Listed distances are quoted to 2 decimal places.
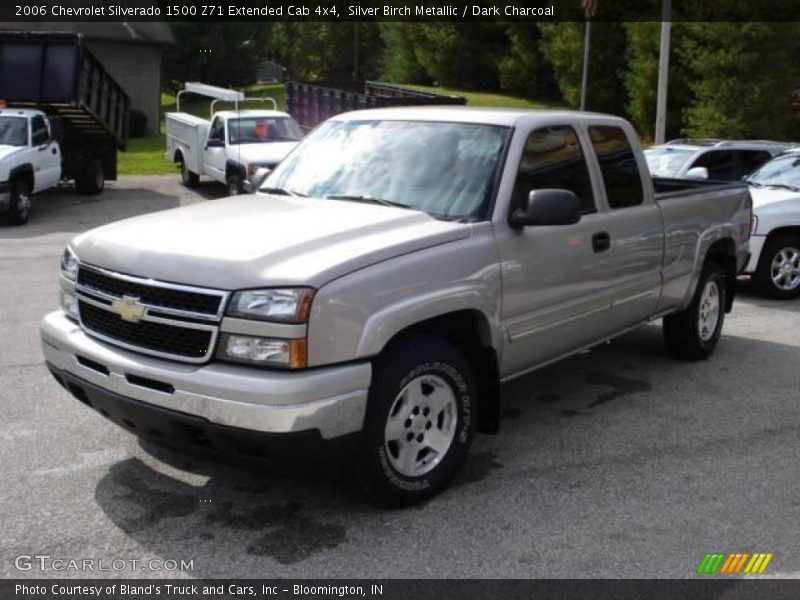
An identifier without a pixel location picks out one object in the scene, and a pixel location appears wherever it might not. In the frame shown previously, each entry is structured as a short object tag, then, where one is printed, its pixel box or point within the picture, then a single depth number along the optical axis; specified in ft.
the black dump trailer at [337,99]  66.13
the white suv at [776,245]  31.65
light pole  70.79
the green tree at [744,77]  89.45
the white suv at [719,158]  41.75
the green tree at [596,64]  116.88
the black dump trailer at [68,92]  60.85
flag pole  58.65
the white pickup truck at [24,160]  50.57
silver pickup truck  12.32
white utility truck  56.49
